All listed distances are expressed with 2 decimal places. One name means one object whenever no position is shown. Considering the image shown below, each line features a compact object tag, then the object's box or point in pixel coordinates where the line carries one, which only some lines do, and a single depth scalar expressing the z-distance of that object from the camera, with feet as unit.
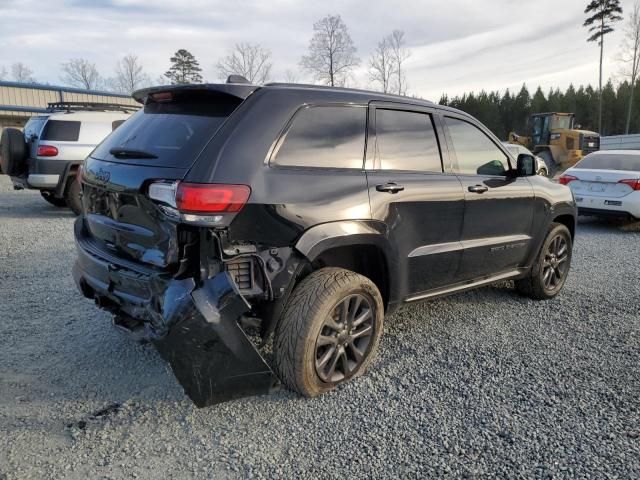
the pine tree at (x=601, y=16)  143.54
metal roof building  74.13
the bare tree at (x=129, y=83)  162.30
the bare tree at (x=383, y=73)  129.08
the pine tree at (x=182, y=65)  157.79
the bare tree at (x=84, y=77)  169.89
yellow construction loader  67.36
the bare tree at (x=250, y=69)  121.74
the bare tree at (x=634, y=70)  141.18
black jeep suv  7.98
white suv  28.91
